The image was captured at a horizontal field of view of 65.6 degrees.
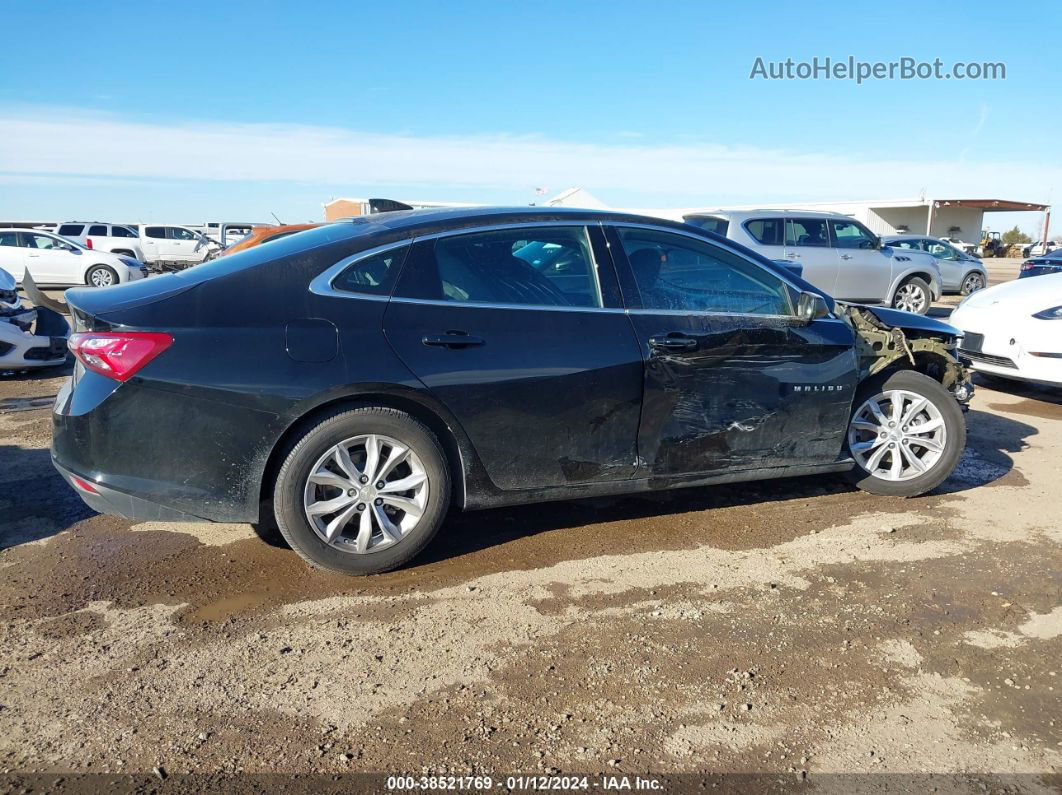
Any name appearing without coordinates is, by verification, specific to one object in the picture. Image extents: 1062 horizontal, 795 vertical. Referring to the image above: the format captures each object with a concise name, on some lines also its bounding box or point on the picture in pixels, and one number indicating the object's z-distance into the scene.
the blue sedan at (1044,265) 19.94
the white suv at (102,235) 25.88
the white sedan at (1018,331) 7.29
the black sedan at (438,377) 3.50
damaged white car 8.21
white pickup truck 27.69
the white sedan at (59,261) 20.28
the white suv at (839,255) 13.06
